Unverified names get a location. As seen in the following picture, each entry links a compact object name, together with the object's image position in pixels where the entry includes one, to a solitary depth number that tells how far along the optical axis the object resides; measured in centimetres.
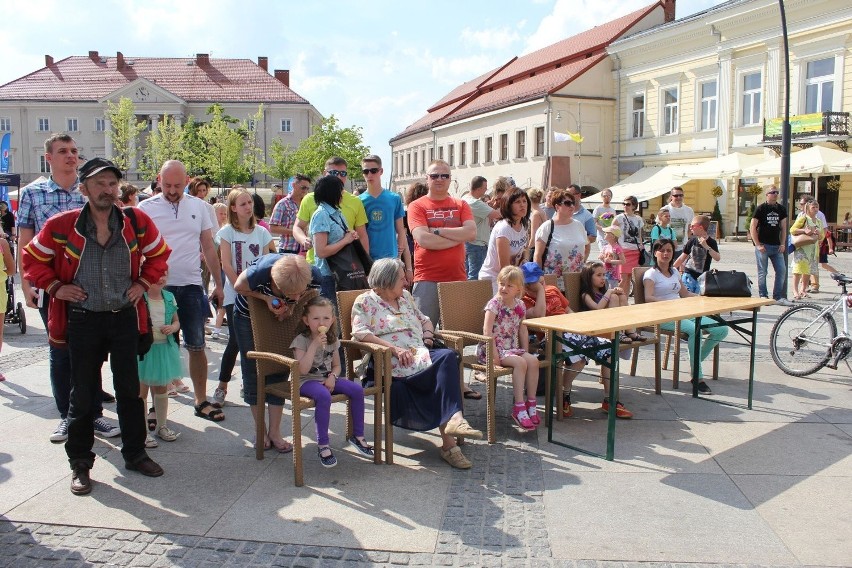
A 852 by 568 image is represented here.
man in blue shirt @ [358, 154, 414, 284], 697
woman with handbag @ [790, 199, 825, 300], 1318
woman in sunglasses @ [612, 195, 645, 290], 1007
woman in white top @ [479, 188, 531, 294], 685
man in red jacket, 423
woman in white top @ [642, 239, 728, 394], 720
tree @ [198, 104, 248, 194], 5896
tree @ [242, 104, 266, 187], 6195
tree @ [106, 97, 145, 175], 6103
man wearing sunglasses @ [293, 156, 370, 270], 640
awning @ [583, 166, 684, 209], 3148
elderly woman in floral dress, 488
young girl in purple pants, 471
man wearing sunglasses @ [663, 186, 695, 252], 1148
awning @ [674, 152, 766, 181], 2838
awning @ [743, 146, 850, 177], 2442
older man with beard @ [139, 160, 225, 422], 565
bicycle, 706
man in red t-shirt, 640
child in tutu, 516
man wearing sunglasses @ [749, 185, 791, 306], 1252
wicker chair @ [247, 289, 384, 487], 483
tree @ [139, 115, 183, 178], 6122
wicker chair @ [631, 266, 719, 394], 692
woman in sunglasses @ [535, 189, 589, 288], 730
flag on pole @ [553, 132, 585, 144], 3292
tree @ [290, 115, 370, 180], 5912
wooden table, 489
